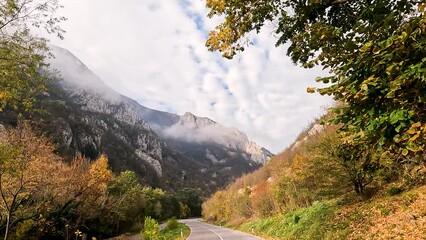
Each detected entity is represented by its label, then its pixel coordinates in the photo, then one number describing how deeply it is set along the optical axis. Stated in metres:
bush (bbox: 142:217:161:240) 21.52
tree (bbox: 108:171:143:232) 41.41
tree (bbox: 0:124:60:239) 19.05
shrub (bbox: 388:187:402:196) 16.40
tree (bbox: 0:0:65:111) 9.38
